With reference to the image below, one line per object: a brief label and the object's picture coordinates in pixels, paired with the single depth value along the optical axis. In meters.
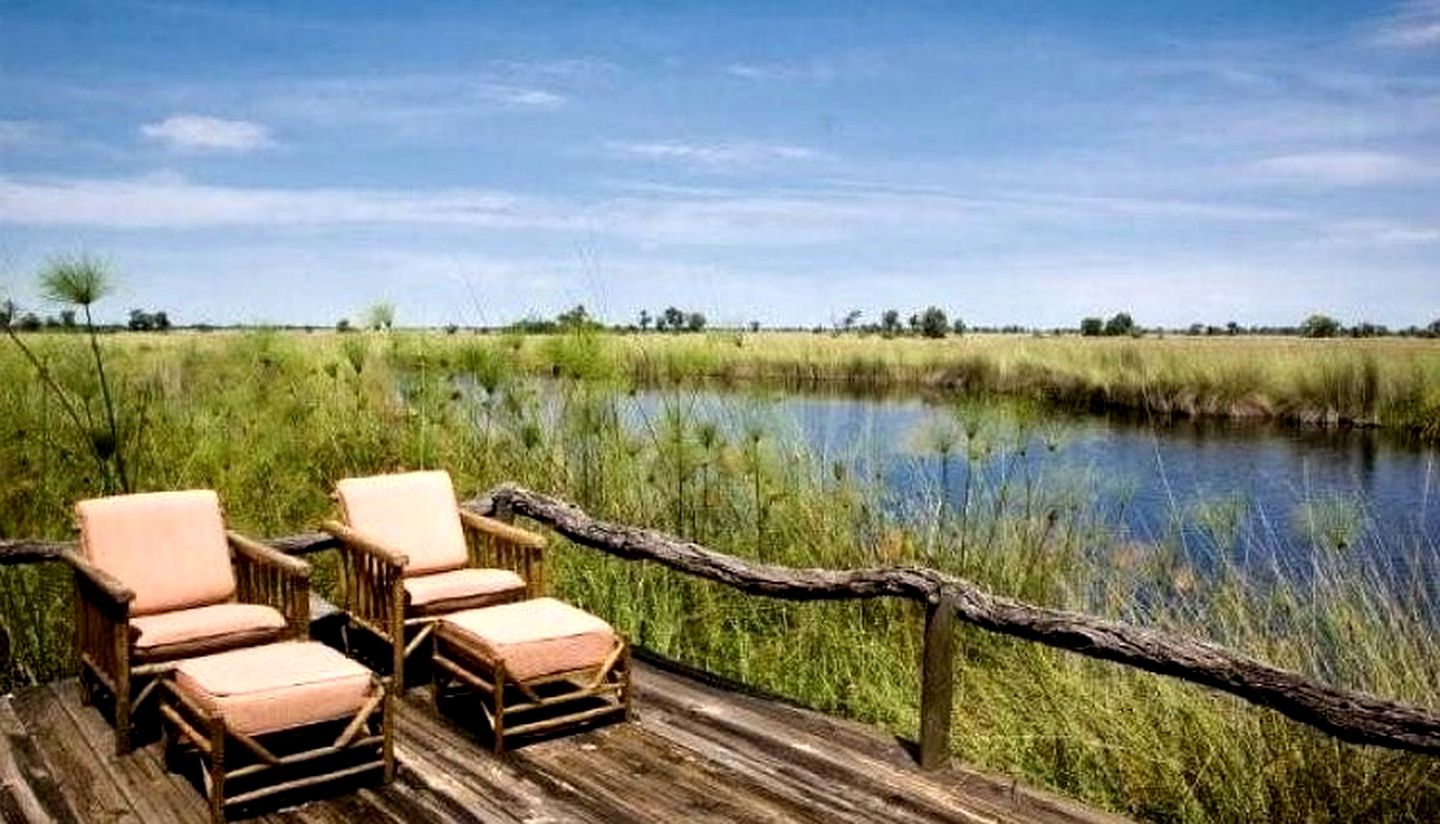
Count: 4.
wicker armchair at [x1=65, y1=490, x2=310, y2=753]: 3.91
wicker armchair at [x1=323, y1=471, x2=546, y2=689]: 4.53
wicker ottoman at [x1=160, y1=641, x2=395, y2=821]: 3.38
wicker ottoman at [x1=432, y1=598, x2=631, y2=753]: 4.01
